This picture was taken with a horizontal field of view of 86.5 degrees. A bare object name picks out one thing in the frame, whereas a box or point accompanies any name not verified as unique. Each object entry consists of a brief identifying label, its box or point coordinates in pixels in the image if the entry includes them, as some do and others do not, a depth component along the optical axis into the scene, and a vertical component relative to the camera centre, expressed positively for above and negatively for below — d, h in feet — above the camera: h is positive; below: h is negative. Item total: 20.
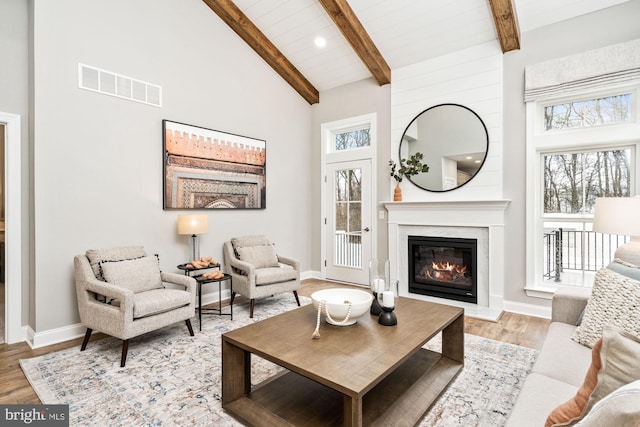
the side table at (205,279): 11.03 -2.29
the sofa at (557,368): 4.14 -2.43
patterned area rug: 6.21 -3.72
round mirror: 13.14 +2.67
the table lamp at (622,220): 7.48 -0.27
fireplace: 13.42 -2.42
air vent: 10.29 +4.09
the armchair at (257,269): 12.16 -2.25
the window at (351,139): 16.55 +3.60
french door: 16.35 -0.55
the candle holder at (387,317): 6.73 -2.15
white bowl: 6.42 -1.92
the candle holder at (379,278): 7.10 -1.43
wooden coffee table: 5.08 -2.41
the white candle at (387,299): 6.73 -1.77
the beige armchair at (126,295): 8.44 -2.29
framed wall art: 12.30 +1.69
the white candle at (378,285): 7.11 -1.58
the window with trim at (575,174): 10.69 +1.14
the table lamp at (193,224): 11.76 -0.44
